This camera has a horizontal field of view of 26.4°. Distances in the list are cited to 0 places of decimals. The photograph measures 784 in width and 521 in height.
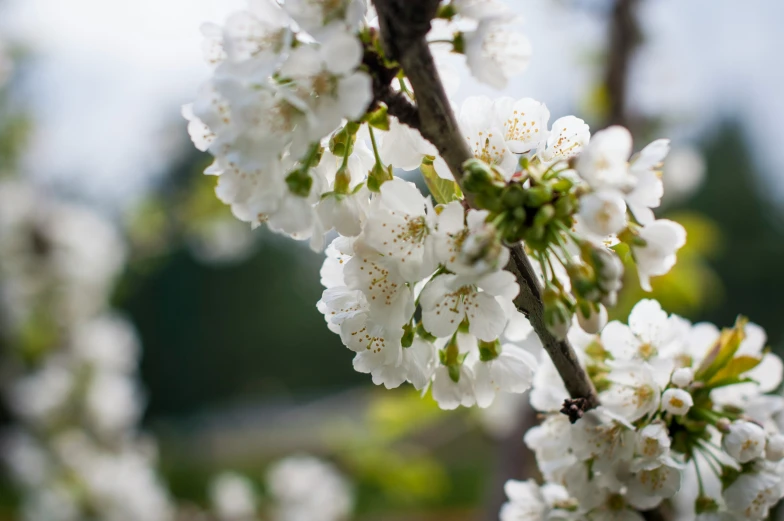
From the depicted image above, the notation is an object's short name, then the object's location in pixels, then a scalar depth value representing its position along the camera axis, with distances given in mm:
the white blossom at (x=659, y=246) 422
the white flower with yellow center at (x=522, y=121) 438
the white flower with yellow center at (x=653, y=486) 444
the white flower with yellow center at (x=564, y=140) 440
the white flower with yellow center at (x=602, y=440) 445
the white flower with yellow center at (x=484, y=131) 435
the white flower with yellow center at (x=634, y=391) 445
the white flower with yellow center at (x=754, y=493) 455
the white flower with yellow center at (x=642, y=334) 460
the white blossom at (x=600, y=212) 405
